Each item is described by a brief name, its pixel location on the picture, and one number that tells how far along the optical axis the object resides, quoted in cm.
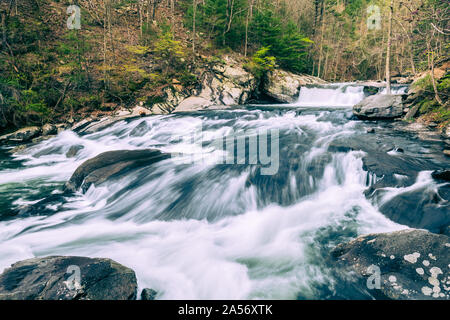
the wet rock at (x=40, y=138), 970
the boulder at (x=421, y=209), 349
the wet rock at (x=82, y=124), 1097
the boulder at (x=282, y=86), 1720
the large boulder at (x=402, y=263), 231
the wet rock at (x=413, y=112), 858
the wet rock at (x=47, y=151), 852
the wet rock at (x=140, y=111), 1267
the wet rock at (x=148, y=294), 251
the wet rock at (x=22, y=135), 980
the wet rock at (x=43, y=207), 449
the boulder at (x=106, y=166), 538
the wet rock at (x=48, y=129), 1041
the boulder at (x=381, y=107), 894
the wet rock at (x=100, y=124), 1085
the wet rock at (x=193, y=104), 1395
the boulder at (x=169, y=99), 1338
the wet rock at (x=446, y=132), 678
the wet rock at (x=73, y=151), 845
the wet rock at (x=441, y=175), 425
